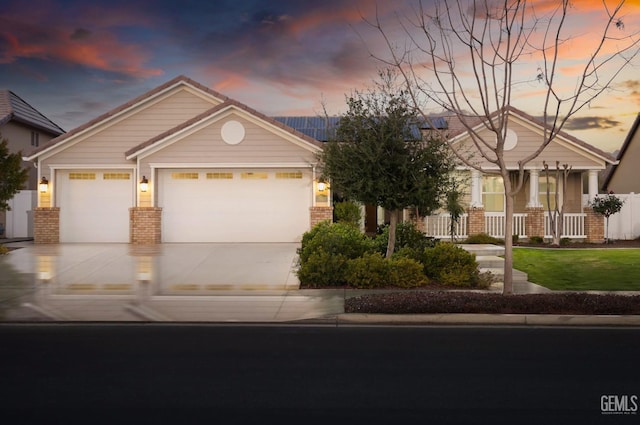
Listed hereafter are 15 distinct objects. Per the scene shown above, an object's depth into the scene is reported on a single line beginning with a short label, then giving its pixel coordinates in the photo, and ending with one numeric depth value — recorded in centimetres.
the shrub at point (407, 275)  1262
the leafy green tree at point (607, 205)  2294
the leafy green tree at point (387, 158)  1347
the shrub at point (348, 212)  2142
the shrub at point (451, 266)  1284
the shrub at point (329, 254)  1288
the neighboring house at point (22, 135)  2456
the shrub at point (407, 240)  1489
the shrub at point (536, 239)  2252
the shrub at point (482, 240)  2233
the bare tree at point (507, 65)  1098
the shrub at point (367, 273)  1260
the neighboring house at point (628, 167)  3084
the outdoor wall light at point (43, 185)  2198
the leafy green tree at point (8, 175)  1930
